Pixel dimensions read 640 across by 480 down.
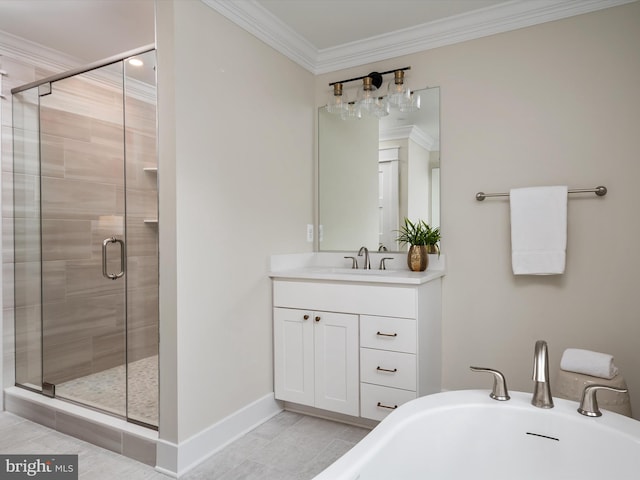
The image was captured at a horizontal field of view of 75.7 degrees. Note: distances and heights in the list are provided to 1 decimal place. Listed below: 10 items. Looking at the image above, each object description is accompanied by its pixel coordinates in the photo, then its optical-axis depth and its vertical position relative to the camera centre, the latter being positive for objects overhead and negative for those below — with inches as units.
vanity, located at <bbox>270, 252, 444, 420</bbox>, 88.4 -23.7
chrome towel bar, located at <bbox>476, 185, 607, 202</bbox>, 88.1 +9.6
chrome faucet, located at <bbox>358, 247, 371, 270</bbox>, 114.8 -6.6
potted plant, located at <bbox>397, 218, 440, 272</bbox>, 101.9 -1.9
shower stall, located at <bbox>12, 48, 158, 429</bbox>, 85.0 -0.4
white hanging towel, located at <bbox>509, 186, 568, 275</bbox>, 89.7 +1.0
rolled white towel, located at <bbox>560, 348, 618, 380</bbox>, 75.2 -24.0
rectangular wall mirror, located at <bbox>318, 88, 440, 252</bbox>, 107.5 +16.5
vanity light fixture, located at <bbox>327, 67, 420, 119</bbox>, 108.5 +37.1
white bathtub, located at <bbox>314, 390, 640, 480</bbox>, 49.1 -26.5
